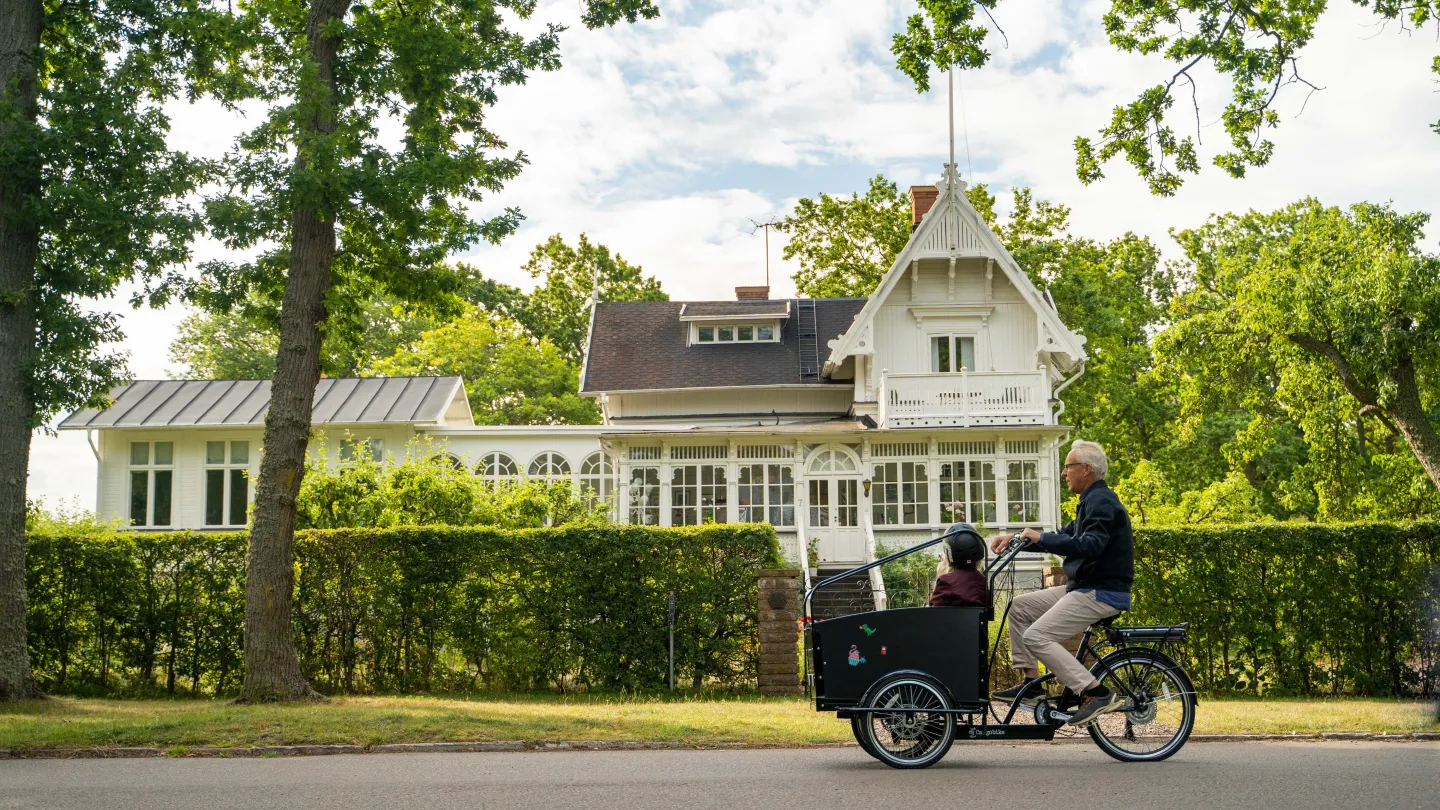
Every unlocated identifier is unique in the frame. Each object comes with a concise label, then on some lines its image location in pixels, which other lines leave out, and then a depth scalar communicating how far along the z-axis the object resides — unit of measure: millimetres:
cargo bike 7738
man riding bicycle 7613
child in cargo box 7707
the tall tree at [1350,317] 22172
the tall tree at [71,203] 13266
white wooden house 27750
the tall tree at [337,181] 12930
